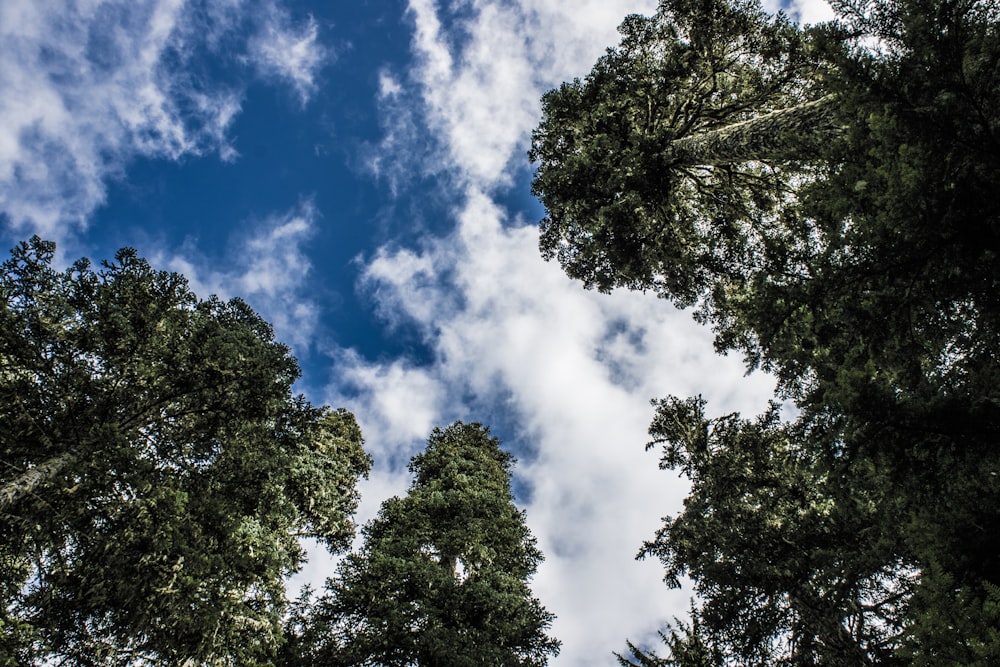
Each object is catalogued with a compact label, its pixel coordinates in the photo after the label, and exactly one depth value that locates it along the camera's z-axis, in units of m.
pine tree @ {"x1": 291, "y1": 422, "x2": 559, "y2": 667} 10.48
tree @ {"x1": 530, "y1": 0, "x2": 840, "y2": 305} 10.62
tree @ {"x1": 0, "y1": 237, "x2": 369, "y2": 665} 7.44
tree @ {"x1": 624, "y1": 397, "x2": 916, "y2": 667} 9.82
